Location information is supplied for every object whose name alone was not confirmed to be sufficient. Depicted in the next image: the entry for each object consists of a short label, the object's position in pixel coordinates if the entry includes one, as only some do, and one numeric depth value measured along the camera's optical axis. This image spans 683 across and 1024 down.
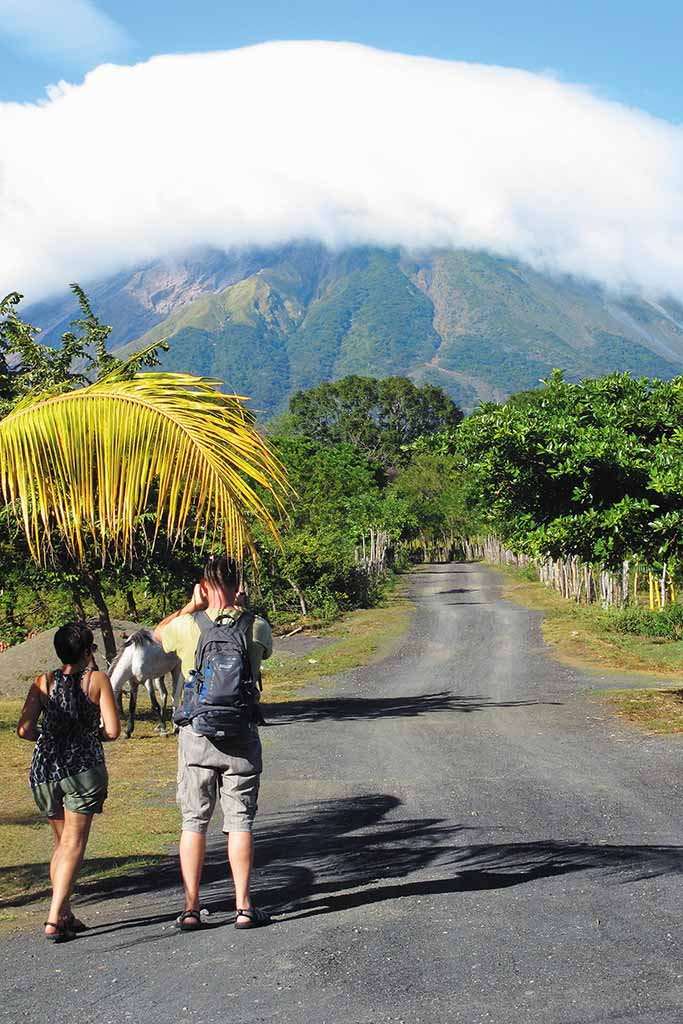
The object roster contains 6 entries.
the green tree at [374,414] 117.50
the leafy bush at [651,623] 29.52
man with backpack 6.12
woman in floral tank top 6.19
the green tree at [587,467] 15.86
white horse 15.34
